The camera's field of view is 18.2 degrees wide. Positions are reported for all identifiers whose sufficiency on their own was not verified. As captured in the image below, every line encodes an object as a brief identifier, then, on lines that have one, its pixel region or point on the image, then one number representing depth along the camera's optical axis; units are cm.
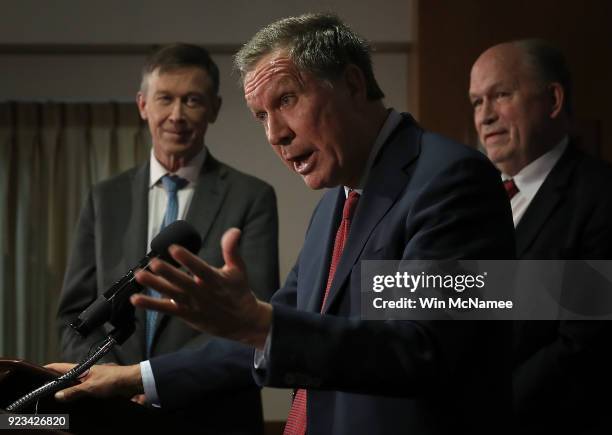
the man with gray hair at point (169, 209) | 374
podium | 311
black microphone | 306
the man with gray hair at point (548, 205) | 349
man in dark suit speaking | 279
